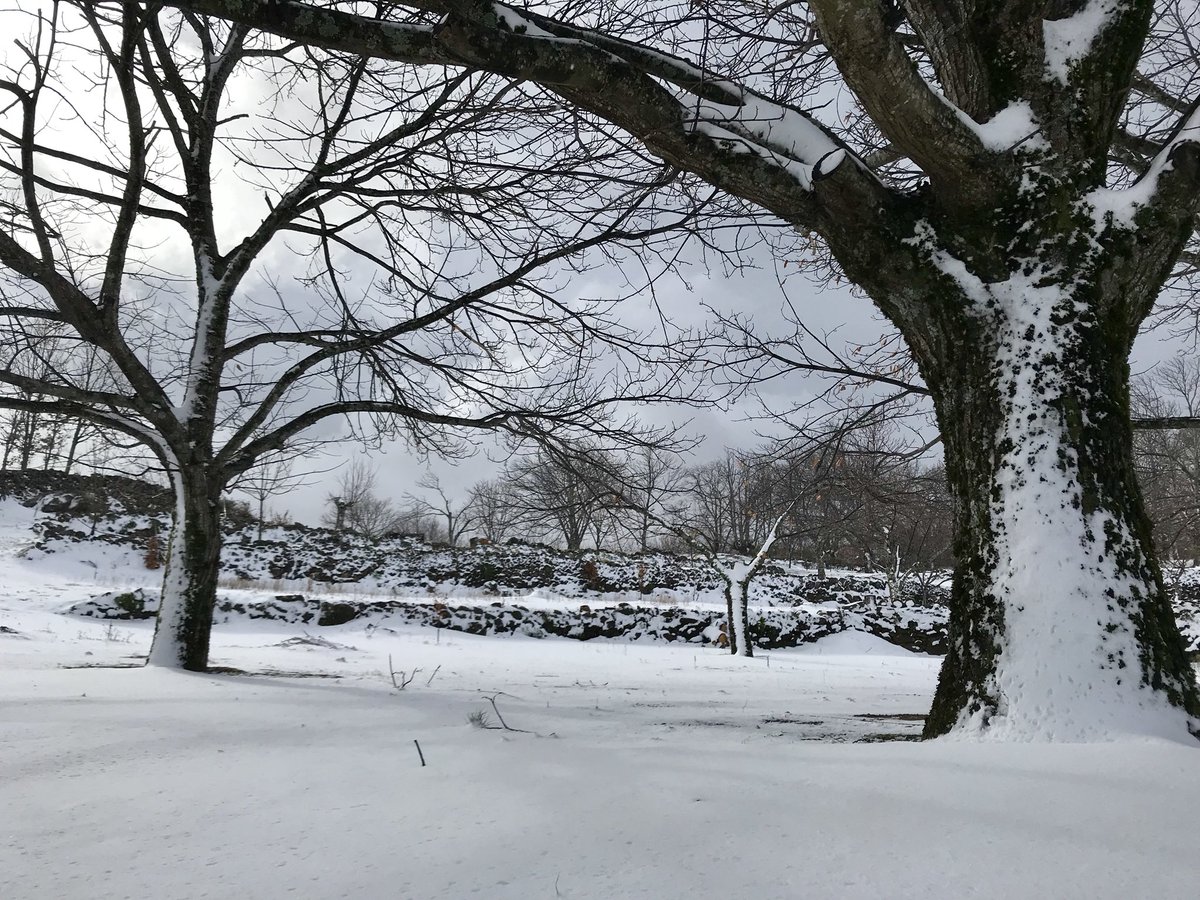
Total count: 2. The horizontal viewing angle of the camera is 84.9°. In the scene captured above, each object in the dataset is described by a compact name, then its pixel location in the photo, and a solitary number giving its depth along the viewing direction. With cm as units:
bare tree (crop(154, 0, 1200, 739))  219
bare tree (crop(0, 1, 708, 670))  408
